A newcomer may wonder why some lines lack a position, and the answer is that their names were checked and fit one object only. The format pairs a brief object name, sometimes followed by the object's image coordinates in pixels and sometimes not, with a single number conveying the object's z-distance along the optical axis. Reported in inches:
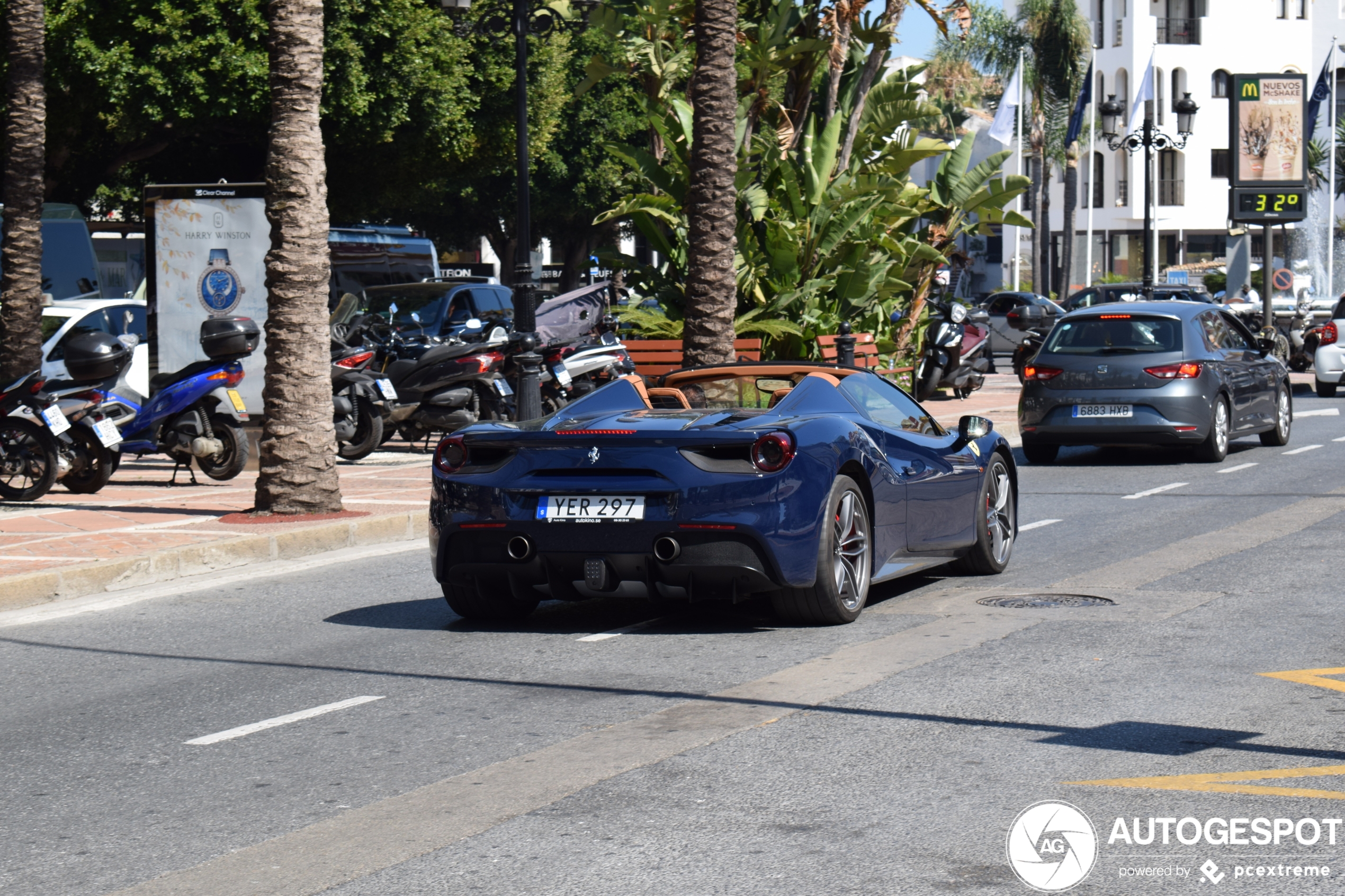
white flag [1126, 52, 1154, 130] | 2000.5
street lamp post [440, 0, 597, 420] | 776.9
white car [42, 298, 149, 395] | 801.6
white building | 2974.9
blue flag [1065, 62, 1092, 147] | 2262.6
